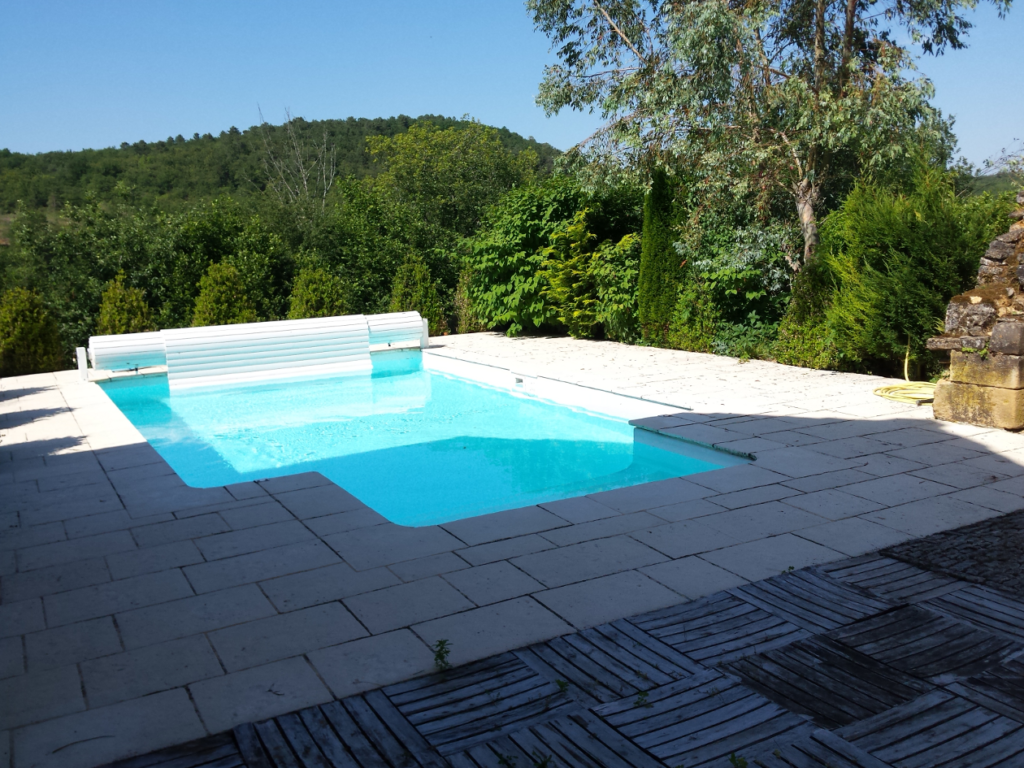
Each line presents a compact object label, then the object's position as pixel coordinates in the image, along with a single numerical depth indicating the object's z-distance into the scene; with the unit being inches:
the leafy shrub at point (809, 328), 328.2
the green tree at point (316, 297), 479.2
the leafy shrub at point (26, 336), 398.0
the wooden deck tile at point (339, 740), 79.7
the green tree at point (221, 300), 448.1
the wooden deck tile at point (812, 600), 109.3
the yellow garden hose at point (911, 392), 257.1
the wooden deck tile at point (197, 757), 79.7
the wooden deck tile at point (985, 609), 105.9
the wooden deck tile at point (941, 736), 78.2
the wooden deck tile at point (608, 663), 93.1
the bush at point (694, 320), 389.4
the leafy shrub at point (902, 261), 273.3
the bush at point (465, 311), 530.3
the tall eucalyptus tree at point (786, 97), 343.9
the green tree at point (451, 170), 839.7
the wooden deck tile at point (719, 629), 101.3
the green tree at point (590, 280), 430.3
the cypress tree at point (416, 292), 510.9
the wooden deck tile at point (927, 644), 95.7
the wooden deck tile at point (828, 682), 87.7
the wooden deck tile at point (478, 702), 84.7
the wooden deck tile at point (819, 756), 77.9
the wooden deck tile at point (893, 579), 116.9
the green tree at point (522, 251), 459.8
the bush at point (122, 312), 429.7
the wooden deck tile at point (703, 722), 80.8
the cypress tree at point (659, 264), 401.4
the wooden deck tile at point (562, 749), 79.0
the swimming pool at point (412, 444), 214.2
